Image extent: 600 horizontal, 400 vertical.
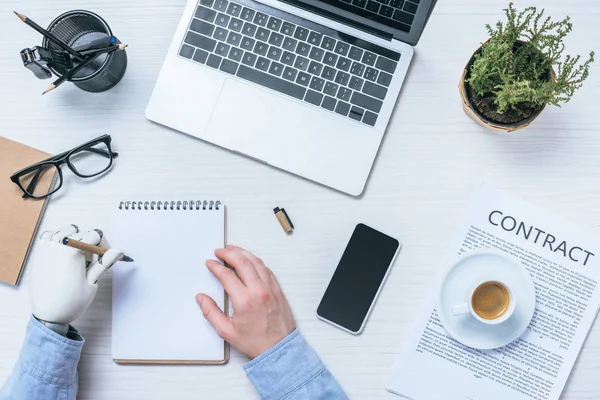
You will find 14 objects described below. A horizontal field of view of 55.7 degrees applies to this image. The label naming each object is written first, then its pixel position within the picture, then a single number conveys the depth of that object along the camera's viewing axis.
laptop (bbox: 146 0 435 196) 0.86
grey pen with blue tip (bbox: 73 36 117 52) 0.81
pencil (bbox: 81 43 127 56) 0.79
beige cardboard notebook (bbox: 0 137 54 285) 0.87
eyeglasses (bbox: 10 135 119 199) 0.87
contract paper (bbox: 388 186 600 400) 0.85
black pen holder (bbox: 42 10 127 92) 0.83
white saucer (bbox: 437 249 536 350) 0.83
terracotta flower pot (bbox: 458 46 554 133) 0.80
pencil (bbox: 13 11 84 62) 0.76
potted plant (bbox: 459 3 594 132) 0.74
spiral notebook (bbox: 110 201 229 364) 0.85
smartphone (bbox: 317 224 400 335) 0.85
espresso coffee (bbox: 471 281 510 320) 0.82
